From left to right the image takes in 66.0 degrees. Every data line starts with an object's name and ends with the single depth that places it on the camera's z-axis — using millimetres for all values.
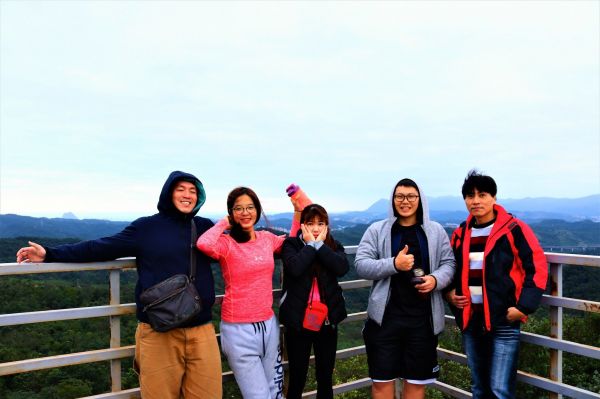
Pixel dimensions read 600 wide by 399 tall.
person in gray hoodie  3229
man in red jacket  2994
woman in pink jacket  2984
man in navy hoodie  2812
